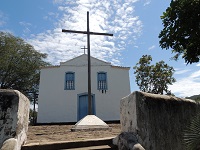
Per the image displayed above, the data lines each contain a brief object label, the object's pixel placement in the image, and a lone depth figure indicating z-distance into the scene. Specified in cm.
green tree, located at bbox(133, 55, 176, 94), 2083
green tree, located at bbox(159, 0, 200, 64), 577
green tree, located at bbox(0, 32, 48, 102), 1964
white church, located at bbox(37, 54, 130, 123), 1559
